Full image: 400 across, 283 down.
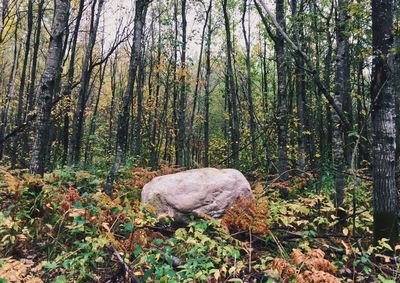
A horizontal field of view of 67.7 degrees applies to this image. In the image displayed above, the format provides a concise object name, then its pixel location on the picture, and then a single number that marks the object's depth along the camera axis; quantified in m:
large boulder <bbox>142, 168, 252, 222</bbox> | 5.30
